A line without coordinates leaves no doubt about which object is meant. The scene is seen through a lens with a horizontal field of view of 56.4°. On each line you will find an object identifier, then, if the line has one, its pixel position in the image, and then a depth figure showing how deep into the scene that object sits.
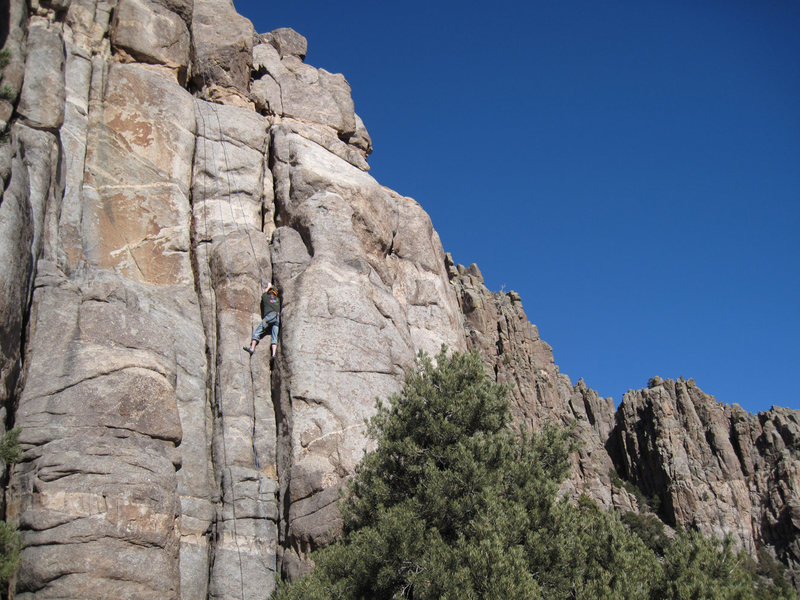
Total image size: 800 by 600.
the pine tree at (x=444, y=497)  14.00
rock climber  20.83
